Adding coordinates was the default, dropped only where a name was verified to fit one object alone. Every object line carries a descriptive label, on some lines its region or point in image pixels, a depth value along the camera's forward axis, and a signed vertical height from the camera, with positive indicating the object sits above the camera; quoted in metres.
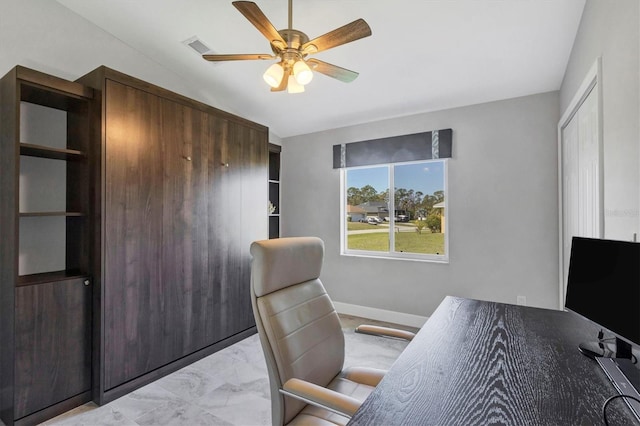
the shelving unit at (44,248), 1.97 -0.24
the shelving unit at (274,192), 4.61 +0.34
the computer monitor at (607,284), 0.92 -0.23
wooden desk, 0.77 -0.49
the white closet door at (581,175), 1.87 +0.27
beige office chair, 1.26 -0.55
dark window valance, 3.42 +0.77
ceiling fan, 1.68 +0.99
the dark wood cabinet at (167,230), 2.25 -0.13
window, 3.59 +0.05
